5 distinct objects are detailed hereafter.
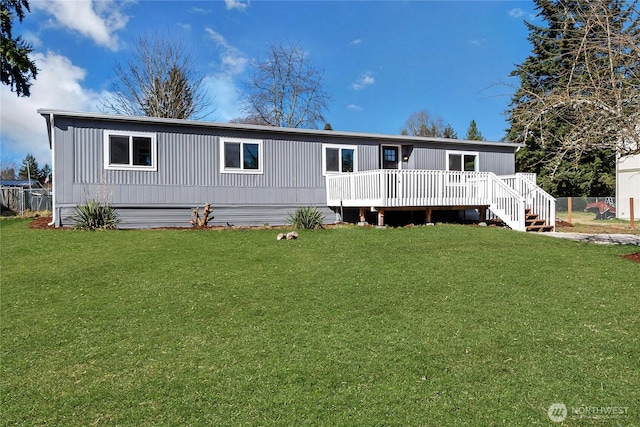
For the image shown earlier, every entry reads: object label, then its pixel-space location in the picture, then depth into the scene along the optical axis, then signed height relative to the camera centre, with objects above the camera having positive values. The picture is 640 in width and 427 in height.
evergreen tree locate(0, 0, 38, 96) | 19.00 +7.33
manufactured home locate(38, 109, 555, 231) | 11.34 +0.96
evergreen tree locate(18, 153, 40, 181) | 46.31 +4.99
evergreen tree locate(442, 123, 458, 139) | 39.81 +7.41
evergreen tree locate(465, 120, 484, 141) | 40.10 +7.61
